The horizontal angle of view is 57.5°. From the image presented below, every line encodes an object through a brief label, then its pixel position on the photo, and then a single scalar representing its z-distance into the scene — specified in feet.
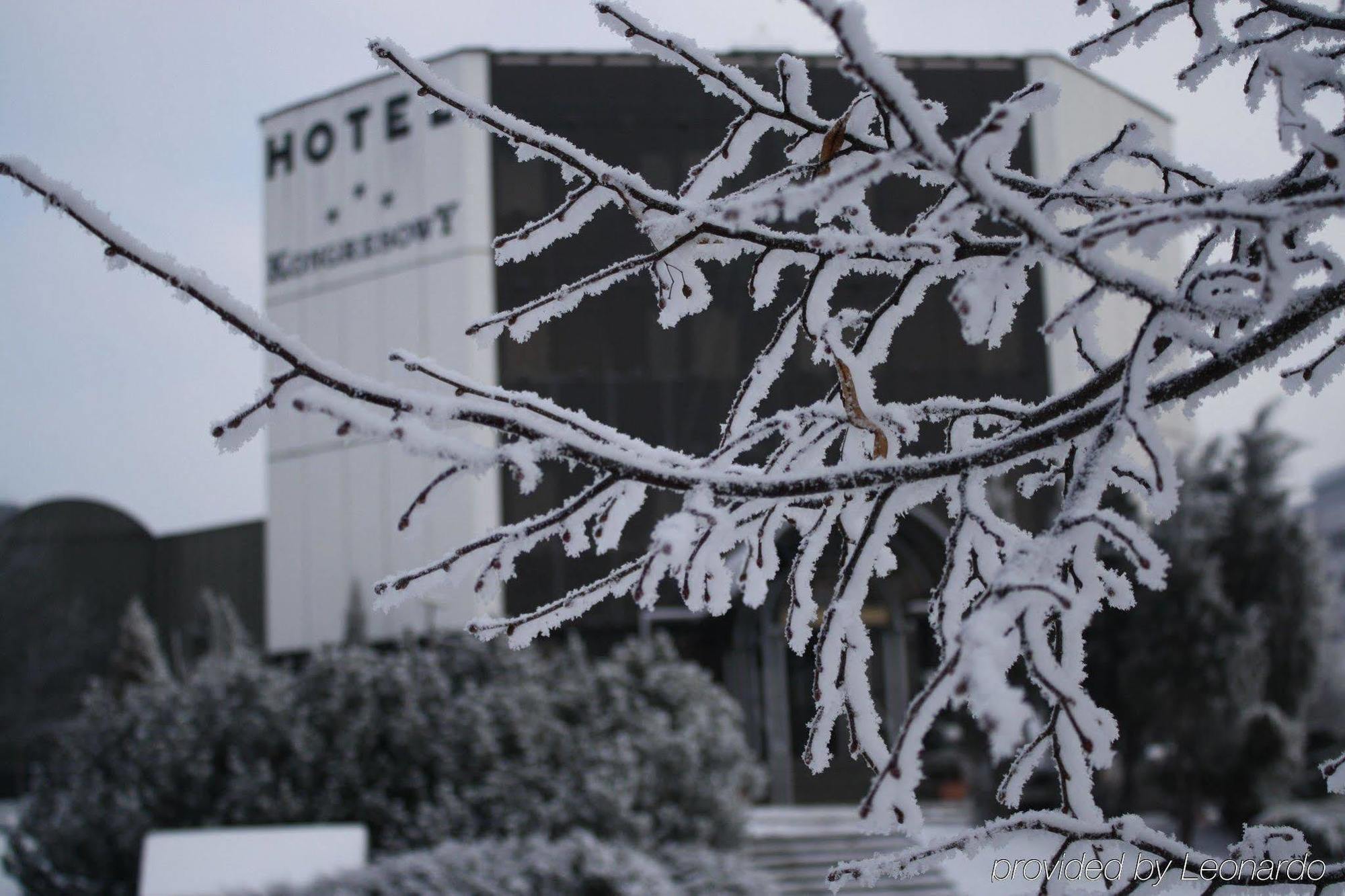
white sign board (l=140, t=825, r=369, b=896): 29.37
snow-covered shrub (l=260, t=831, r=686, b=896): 23.82
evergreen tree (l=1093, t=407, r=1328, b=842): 47.14
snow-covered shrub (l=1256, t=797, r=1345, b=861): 34.94
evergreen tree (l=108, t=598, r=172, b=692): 69.31
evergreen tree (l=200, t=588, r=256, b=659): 66.59
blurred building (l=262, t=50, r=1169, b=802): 54.60
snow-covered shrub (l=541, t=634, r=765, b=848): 34.63
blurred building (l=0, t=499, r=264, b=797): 82.94
